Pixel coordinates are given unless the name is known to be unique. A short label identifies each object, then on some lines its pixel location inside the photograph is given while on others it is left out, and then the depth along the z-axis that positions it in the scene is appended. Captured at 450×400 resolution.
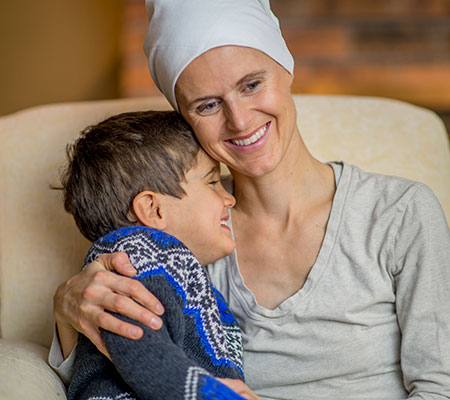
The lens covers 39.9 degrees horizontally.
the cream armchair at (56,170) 1.69
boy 1.08
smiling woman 1.27
